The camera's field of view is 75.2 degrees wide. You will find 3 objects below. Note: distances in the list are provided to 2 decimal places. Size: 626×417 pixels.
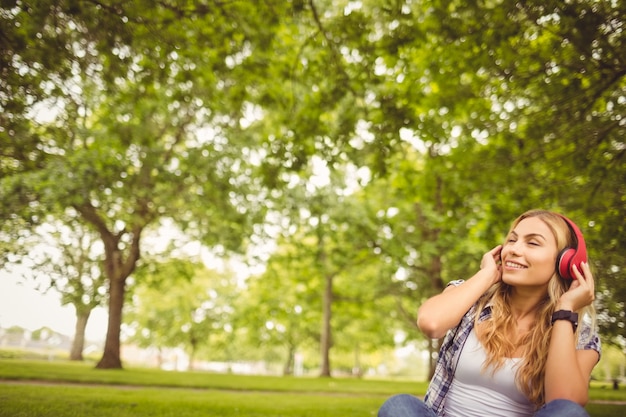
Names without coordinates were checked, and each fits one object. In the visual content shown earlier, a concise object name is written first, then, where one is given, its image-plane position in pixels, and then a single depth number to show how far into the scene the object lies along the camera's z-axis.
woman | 2.21
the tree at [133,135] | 6.16
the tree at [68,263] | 10.72
